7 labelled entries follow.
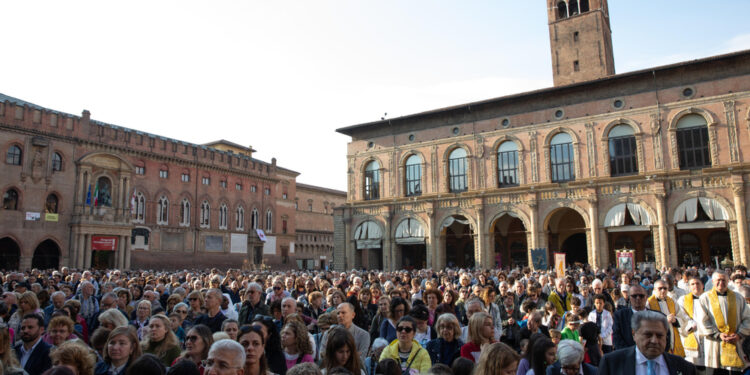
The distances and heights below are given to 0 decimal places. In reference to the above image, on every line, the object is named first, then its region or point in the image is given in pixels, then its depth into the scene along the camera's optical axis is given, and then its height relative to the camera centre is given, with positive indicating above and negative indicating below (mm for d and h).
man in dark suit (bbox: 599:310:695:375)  3932 -859
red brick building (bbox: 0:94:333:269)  34562 +4792
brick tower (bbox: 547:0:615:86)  39219 +16615
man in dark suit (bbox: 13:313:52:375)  5594 -1032
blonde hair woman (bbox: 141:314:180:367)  5754 -988
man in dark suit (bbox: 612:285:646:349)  6961 -1016
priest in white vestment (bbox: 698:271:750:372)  6816 -1036
